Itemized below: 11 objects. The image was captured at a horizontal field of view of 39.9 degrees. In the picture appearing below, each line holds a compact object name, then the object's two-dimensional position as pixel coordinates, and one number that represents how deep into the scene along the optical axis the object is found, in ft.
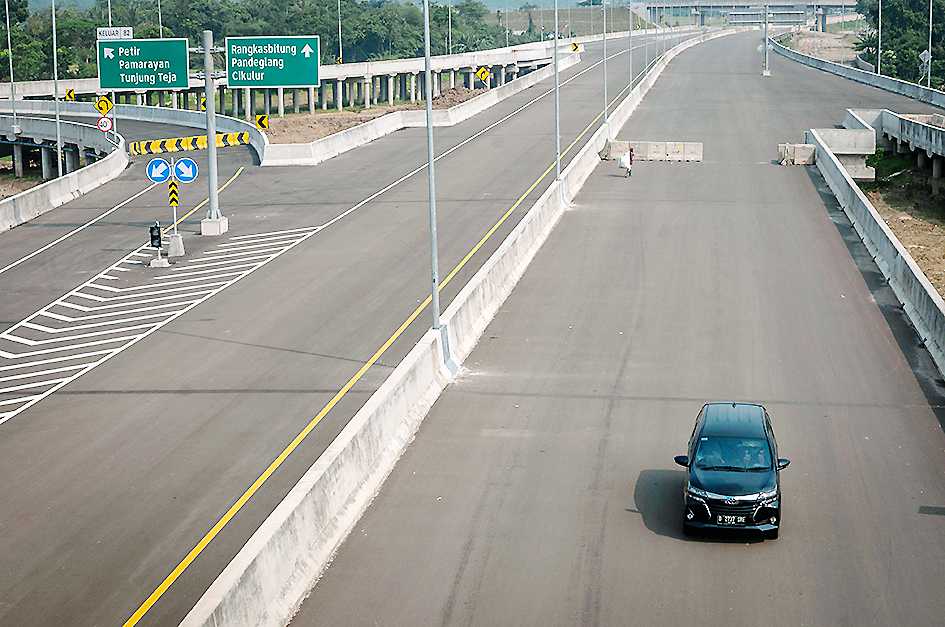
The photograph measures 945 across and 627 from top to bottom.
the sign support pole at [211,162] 142.00
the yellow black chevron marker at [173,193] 133.42
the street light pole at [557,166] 150.82
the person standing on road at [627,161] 173.54
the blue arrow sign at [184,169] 141.79
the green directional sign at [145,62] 163.22
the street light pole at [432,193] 83.46
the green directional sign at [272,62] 167.63
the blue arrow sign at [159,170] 138.41
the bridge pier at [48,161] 261.44
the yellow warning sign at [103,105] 209.96
